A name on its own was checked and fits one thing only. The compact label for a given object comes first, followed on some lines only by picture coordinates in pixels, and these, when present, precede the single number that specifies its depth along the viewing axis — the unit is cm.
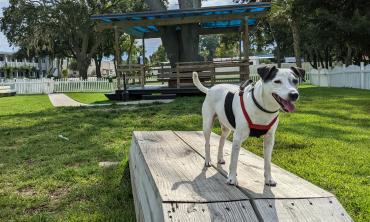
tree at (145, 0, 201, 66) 1978
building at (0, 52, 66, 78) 8519
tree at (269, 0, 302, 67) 3366
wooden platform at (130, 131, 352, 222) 261
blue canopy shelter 1683
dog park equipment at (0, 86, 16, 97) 2716
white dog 283
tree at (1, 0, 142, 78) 4172
